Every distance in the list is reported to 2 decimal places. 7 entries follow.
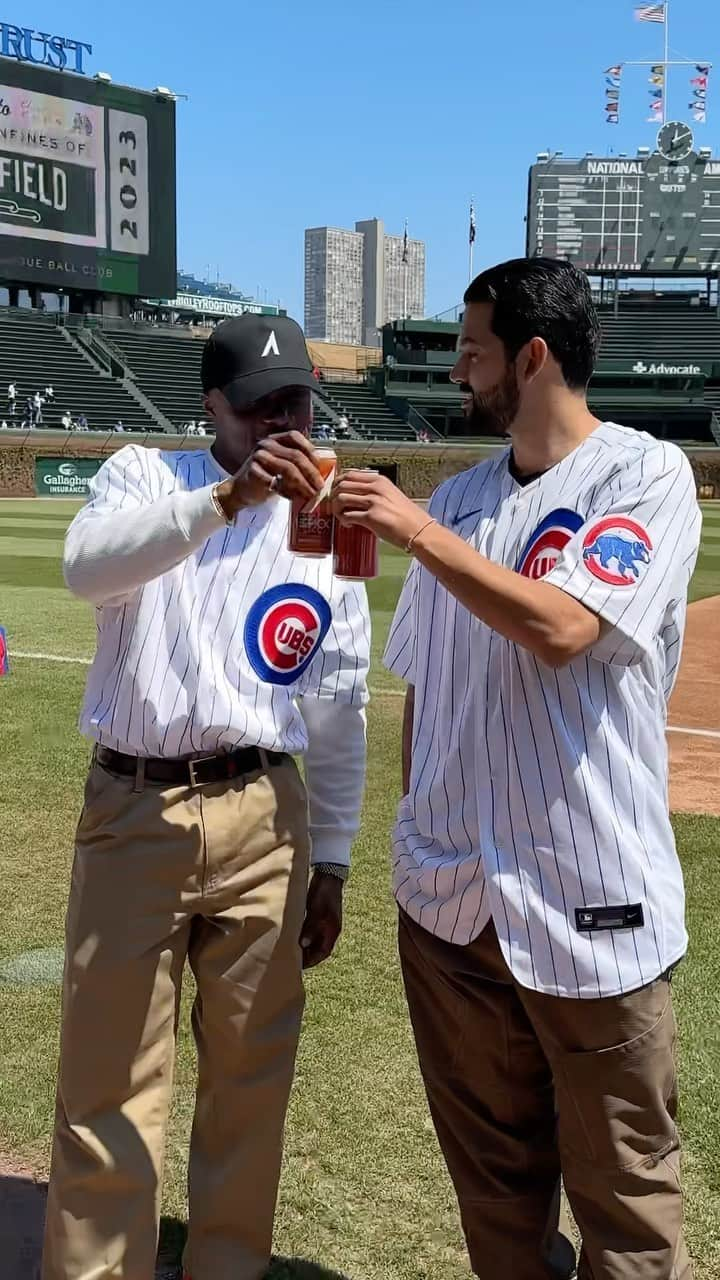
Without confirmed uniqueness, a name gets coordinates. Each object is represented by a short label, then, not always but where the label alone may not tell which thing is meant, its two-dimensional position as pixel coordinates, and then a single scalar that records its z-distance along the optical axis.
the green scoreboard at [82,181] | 50.56
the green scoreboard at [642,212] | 74.88
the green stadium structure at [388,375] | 50.34
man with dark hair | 1.96
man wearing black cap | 2.27
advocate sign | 67.12
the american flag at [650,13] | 72.00
